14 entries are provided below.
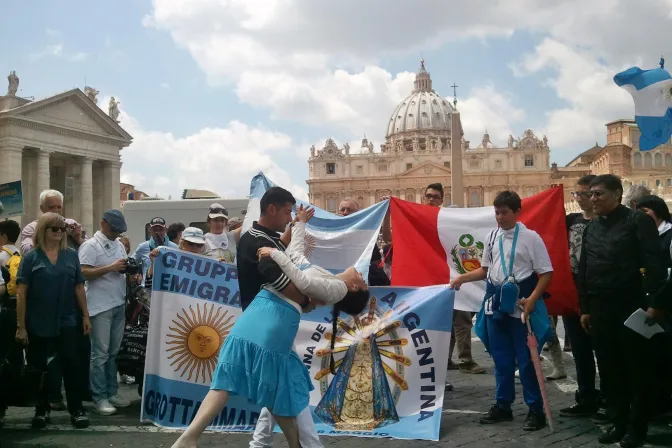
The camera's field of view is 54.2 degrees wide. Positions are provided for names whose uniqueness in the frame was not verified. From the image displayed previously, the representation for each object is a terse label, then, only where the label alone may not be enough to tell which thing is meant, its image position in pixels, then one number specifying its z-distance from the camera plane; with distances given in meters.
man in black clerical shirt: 4.50
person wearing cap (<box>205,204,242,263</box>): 7.23
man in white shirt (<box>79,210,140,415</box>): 5.84
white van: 14.82
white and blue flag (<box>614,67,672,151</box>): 6.89
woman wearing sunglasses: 5.20
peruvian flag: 6.68
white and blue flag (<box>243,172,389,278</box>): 6.82
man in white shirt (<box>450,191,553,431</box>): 4.95
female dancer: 3.51
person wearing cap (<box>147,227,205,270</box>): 6.26
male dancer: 3.69
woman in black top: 5.45
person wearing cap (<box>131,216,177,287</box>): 7.35
